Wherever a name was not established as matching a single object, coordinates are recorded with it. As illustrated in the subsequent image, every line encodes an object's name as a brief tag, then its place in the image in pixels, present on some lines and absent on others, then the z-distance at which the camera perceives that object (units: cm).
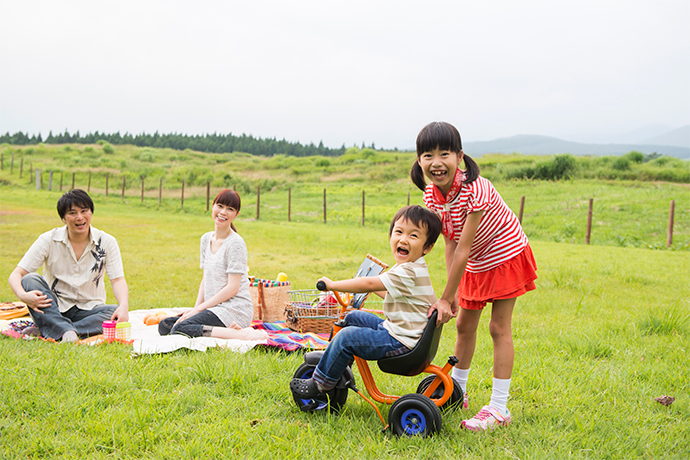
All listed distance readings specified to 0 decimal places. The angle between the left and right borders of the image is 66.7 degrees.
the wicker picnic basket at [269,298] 573
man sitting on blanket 440
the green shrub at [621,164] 3366
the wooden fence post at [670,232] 1488
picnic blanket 405
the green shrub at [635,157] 3522
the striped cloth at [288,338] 421
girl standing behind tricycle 277
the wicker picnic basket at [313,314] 505
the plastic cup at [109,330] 435
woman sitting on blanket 457
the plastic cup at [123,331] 445
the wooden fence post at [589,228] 1547
